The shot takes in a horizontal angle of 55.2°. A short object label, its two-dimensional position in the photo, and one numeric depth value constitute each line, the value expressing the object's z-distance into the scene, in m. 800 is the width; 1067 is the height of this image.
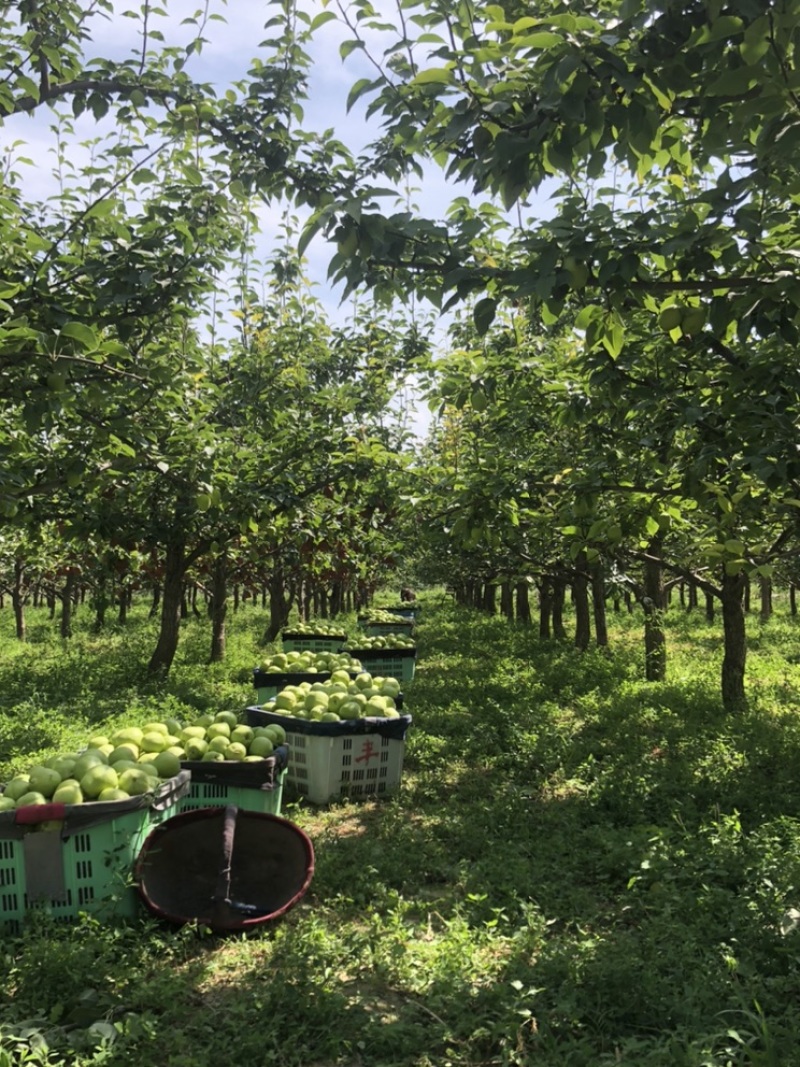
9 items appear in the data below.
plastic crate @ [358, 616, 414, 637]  16.59
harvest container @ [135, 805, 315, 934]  3.87
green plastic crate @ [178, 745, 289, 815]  4.62
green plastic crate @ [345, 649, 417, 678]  11.99
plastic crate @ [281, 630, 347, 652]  13.07
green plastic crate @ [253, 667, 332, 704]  7.94
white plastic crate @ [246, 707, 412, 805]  6.02
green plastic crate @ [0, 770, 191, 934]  3.66
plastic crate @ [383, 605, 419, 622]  24.00
